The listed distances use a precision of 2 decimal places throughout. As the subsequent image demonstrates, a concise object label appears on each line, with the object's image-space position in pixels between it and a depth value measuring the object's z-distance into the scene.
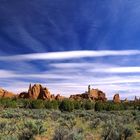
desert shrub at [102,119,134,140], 9.46
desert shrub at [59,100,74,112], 40.87
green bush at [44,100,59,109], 43.16
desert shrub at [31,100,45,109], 42.68
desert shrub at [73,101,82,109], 45.85
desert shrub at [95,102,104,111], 42.67
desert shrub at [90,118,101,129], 13.59
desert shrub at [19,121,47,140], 8.81
